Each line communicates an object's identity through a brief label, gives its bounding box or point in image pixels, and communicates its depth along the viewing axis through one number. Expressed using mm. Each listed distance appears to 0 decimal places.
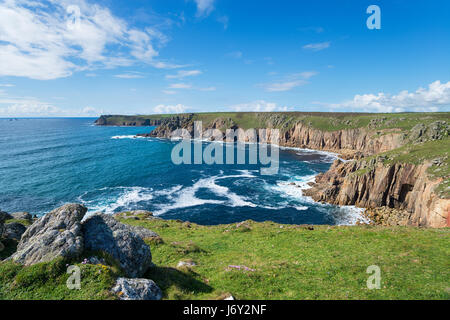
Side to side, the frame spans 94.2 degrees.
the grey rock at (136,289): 11367
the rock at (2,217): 21662
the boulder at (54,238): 12984
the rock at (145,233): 25631
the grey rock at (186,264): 19148
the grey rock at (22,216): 33619
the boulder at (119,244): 14414
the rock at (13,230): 21978
